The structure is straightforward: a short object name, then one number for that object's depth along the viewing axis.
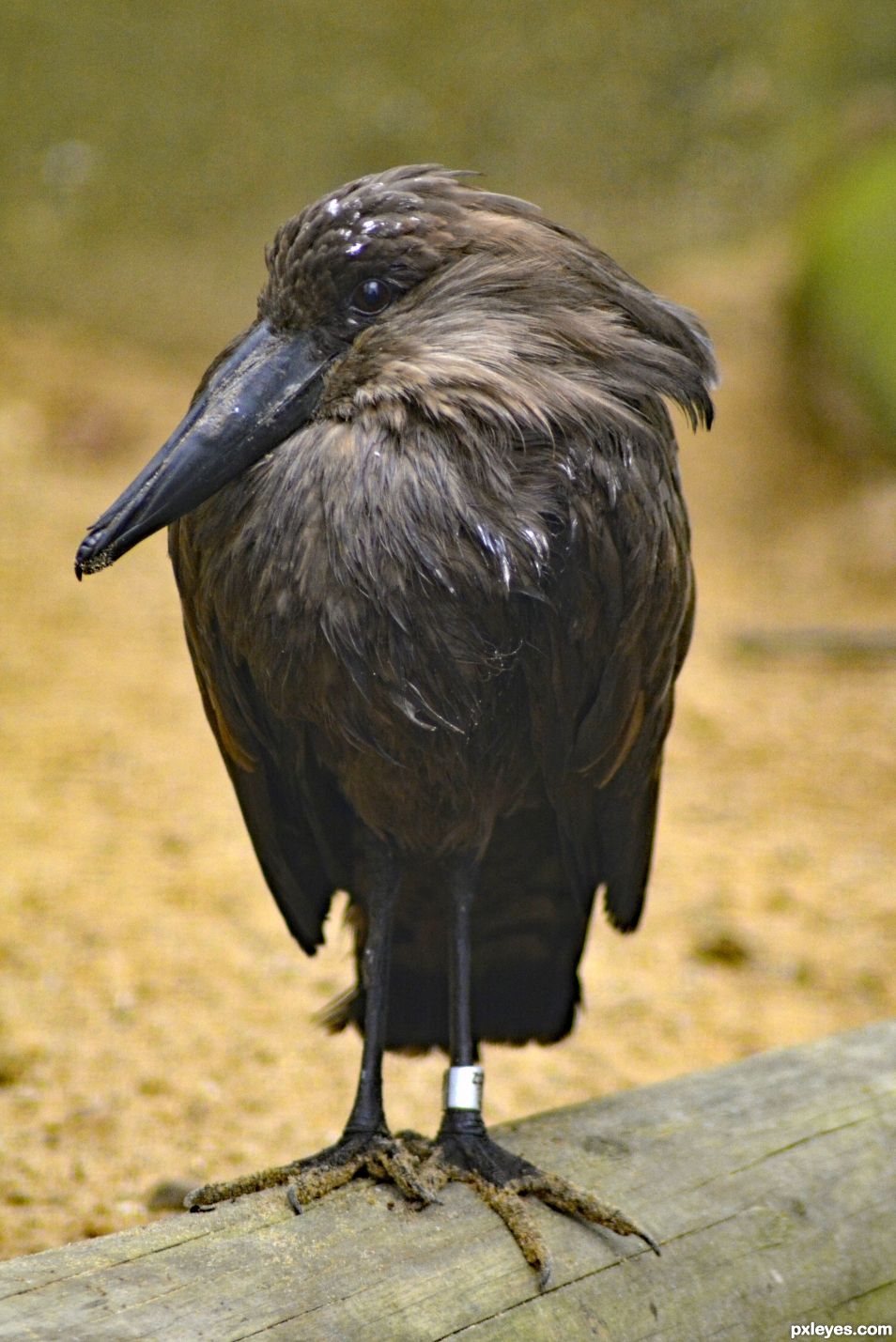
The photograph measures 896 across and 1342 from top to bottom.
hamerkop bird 4.38
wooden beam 4.35
